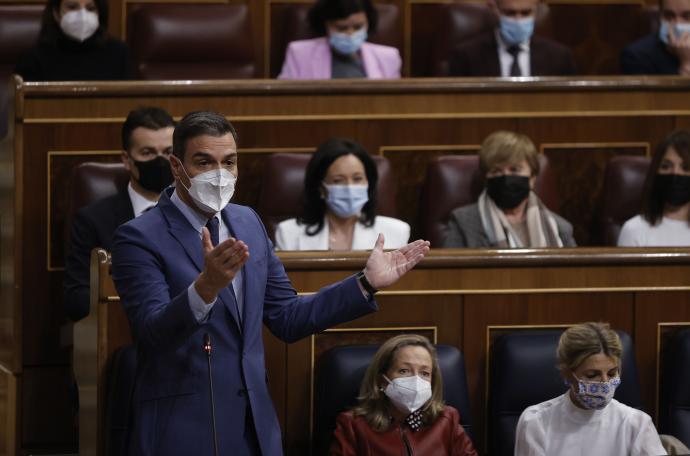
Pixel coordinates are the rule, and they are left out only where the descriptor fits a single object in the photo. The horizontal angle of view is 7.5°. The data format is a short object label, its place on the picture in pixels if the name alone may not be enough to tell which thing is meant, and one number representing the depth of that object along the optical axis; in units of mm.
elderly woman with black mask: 16989
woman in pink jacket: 18046
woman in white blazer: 16864
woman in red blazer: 15666
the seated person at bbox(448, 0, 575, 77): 18160
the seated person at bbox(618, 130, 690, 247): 17024
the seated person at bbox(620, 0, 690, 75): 18166
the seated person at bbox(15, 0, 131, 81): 17705
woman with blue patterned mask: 15671
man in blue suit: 14878
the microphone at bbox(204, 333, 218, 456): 14861
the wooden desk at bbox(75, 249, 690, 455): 15927
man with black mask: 16467
